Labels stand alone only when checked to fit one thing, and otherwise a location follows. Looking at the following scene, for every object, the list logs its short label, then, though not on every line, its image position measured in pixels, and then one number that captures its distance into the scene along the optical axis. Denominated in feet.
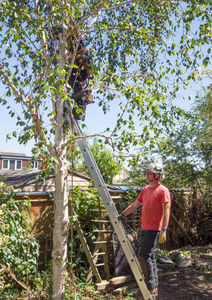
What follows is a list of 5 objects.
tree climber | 16.32
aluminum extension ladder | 13.43
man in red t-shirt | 14.11
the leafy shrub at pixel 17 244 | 14.98
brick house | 128.98
